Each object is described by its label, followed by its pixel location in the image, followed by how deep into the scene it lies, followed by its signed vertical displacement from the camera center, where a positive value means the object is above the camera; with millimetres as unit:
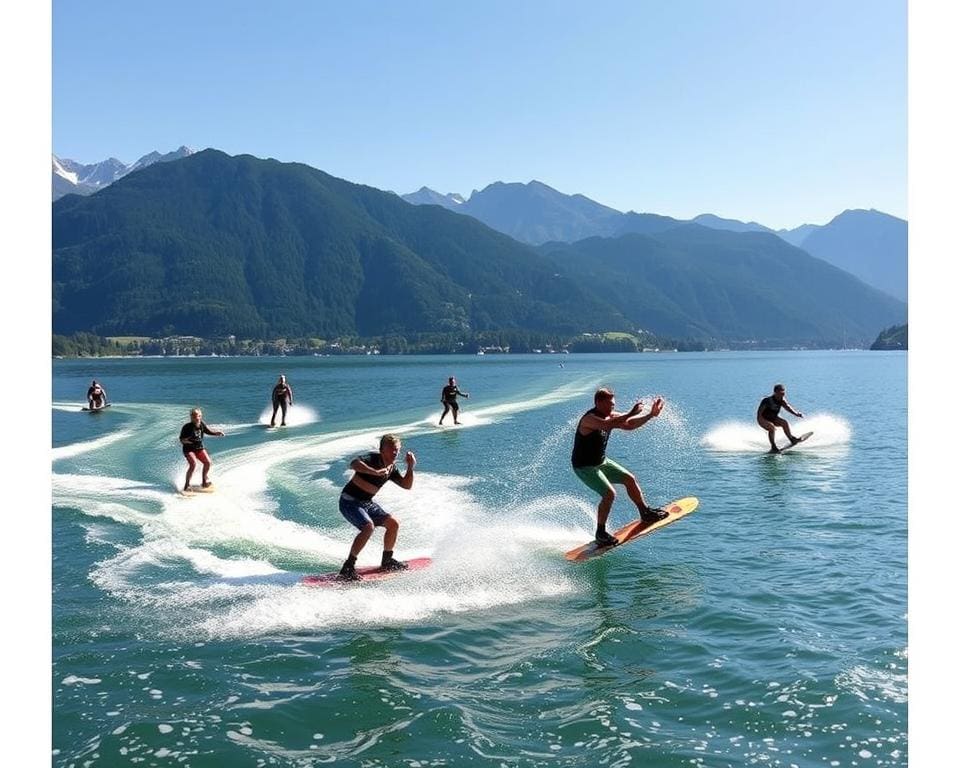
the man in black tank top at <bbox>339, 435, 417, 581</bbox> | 11359 -1910
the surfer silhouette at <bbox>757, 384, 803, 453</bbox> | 26172 -1553
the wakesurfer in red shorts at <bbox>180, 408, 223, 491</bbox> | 18922 -1972
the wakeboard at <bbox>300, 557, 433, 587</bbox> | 10969 -3106
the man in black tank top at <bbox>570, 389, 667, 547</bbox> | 12242 -1506
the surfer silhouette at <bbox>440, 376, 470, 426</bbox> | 35594 -1279
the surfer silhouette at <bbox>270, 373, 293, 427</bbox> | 34125 -1361
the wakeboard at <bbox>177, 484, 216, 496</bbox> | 18234 -3024
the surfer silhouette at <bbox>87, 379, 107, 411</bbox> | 43841 -1802
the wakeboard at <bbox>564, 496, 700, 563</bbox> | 12547 -2824
